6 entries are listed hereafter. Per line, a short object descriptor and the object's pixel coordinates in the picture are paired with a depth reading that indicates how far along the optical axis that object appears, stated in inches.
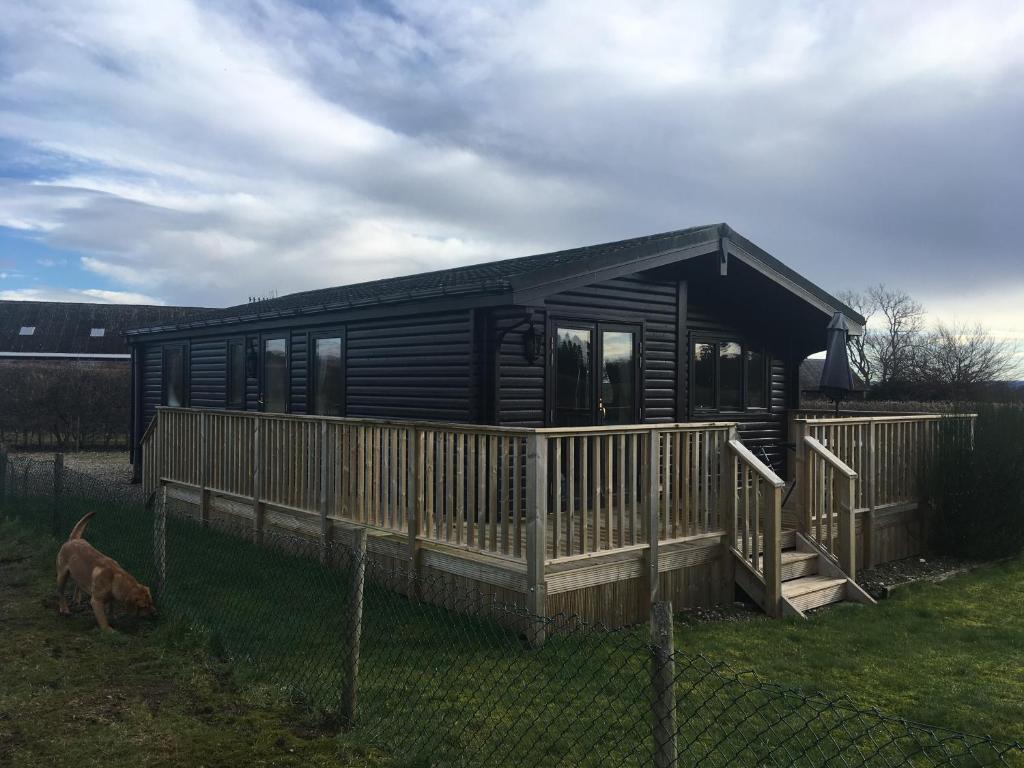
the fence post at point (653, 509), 234.2
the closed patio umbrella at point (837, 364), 392.2
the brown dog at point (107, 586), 215.2
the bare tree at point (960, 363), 1272.1
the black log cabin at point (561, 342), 329.4
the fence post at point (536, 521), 206.7
